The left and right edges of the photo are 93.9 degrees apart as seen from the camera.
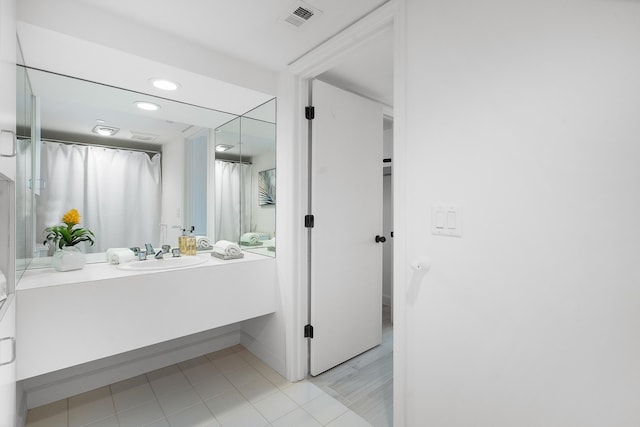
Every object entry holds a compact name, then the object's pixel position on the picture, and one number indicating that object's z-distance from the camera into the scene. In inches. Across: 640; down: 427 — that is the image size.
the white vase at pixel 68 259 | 67.8
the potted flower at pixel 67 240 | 68.1
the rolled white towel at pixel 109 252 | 79.7
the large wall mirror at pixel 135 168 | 72.2
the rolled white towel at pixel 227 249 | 87.7
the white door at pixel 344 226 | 85.7
